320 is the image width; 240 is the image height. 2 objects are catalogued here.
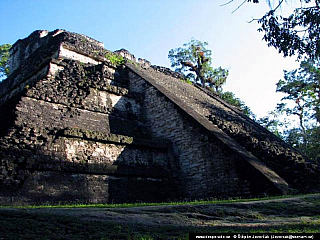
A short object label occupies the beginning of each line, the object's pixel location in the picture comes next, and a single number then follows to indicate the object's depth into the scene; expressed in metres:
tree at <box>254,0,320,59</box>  7.43
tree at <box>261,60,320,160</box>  20.03
